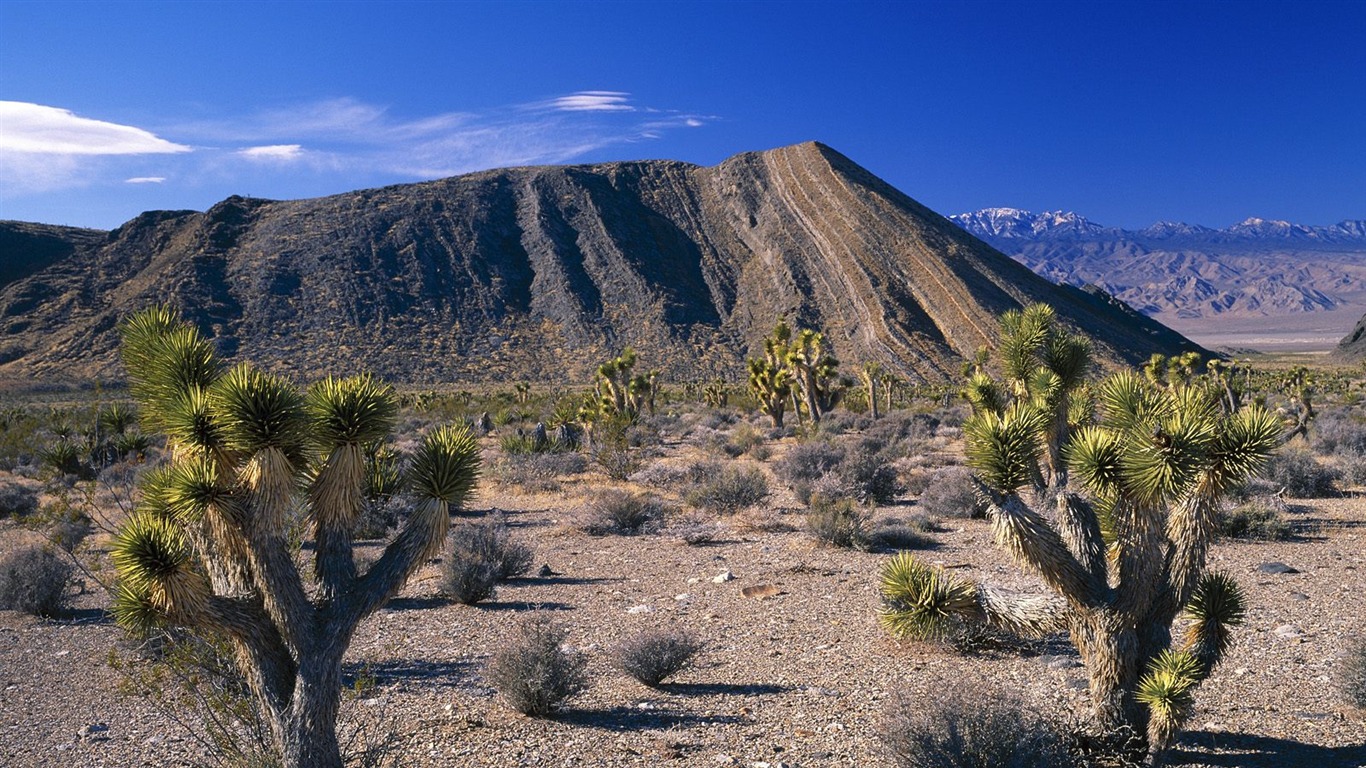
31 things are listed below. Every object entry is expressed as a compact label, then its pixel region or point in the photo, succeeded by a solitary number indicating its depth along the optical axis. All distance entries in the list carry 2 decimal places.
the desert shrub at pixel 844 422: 29.31
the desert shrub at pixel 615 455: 20.16
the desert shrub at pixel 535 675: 6.42
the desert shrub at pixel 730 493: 15.52
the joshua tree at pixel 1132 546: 4.98
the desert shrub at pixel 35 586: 9.40
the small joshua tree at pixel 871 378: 34.97
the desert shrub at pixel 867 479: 15.86
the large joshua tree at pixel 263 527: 4.64
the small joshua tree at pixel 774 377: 31.67
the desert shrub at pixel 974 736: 4.88
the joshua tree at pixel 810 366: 30.84
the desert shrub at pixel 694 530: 13.14
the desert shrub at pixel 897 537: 12.42
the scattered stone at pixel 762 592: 9.96
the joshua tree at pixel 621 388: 32.02
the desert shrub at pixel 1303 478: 15.22
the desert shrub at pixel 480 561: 9.91
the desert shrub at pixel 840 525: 12.28
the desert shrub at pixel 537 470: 18.94
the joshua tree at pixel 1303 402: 22.15
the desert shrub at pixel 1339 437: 18.81
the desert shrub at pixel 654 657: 7.08
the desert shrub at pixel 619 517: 14.11
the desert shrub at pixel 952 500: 14.44
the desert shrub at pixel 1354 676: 6.13
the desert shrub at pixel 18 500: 15.62
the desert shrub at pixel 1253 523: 11.81
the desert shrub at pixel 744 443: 25.03
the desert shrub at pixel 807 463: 17.95
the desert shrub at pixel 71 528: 11.73
